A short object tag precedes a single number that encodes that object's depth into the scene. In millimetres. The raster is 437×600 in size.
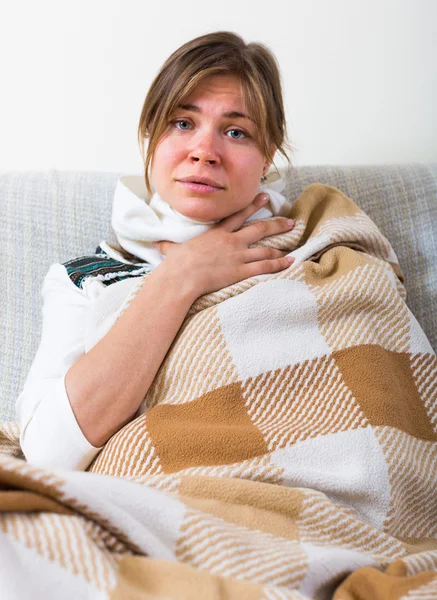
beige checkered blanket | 630
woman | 937
